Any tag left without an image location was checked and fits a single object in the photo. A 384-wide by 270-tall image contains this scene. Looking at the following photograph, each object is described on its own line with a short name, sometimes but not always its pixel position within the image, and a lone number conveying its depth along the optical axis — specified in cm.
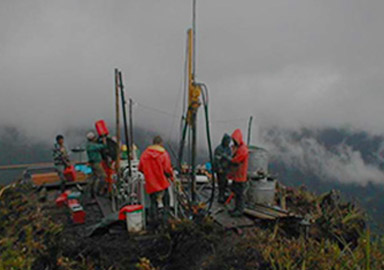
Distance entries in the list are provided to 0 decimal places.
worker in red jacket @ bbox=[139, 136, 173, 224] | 685
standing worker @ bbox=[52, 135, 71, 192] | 1006
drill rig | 691
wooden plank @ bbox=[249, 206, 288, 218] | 753
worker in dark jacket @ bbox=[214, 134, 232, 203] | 793
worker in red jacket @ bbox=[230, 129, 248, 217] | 765
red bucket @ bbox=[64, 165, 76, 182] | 1044
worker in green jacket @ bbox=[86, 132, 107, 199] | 871
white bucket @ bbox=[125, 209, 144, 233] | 650
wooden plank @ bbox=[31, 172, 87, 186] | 1105
